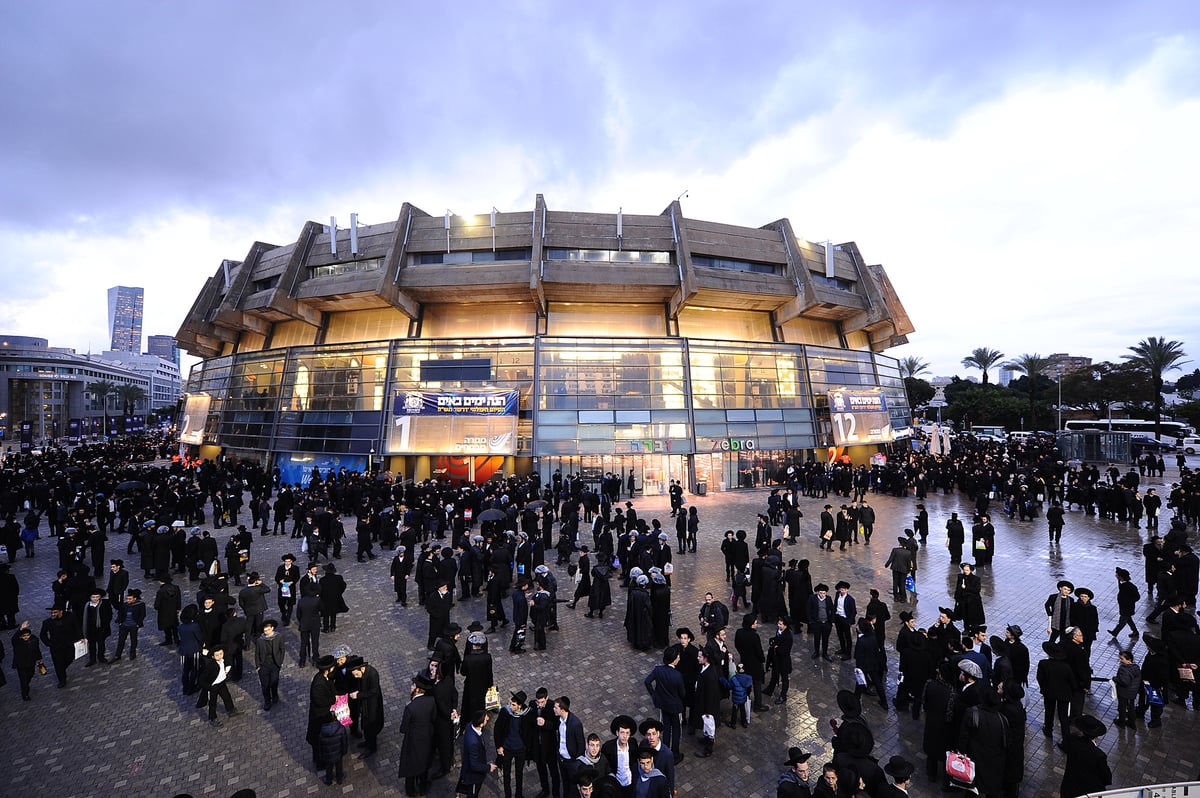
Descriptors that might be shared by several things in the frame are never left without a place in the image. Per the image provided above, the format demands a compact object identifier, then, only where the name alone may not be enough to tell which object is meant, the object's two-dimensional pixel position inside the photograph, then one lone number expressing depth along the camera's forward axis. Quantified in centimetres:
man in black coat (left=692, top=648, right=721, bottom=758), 757
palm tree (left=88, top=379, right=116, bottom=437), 10912
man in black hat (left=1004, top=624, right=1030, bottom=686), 806
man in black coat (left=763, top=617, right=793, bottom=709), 888
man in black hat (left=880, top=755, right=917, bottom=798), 505
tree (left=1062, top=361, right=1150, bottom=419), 6253
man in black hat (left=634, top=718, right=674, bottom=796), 564
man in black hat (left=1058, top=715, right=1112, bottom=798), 564
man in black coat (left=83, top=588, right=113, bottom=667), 1023
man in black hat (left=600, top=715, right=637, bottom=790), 578
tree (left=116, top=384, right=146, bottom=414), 12206
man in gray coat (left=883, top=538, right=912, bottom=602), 1307
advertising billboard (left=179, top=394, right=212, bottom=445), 4294
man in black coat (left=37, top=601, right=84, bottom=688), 942
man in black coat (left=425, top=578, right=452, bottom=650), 1077
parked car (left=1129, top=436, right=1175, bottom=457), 4324
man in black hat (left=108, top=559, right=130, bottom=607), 1127
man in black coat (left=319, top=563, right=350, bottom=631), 1142
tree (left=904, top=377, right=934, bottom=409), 9506
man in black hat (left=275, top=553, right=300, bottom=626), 1217
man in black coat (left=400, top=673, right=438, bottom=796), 655
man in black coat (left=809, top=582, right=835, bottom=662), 1038
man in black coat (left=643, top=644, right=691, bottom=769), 738
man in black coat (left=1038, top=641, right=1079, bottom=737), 755
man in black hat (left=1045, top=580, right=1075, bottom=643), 941
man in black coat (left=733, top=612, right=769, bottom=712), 859
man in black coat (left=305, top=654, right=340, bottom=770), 701
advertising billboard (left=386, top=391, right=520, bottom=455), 3145
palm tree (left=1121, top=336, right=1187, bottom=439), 5234
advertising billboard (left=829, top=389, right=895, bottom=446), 3478
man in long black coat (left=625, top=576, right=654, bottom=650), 1086
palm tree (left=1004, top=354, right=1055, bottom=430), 6644
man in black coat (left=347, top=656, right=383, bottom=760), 750
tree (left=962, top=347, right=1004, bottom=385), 7519
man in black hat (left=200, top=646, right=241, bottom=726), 833
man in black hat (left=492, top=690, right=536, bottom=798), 658
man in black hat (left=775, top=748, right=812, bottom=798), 499
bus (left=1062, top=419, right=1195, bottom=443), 5198
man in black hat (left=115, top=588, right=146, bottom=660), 1053
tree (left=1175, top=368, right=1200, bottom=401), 11541
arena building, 3241
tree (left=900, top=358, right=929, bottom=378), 8906
